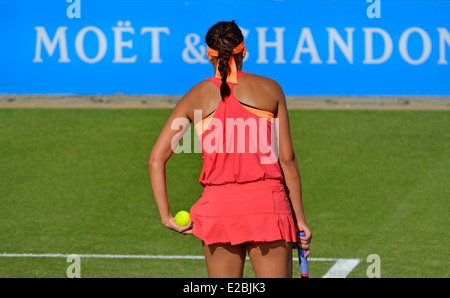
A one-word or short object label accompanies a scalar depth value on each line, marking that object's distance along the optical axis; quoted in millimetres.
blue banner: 31297
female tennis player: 8437
